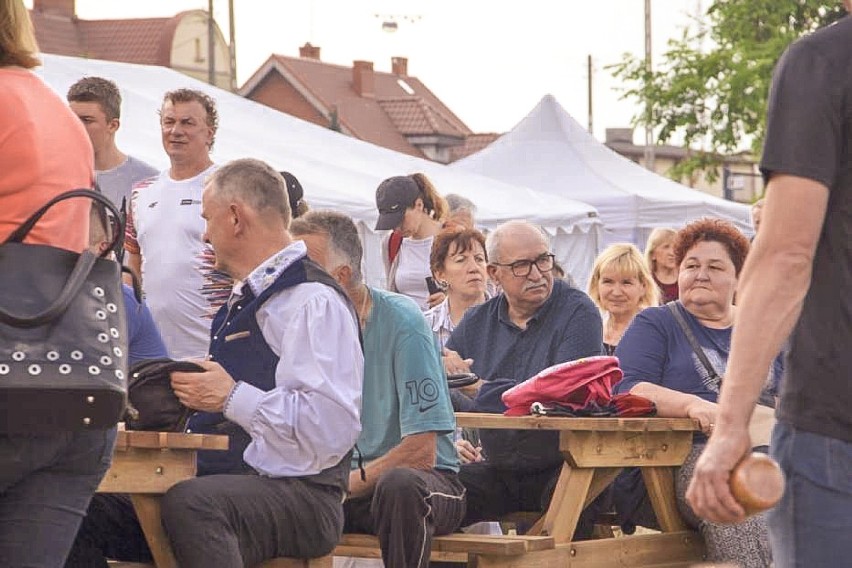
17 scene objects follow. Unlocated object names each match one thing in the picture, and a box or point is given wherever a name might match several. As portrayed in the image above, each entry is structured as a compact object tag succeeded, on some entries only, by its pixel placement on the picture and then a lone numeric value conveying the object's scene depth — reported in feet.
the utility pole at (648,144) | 245.17
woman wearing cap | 49.77
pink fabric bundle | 30.35
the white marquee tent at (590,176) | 103.03
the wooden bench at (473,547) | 29.32
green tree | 147.06
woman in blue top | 31.58
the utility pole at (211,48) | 213.27
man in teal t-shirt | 29.14
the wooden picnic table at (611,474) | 29.74
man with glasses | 33.20
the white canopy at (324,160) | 70.36
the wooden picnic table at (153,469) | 24.57
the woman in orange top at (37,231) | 17.11
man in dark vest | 24.96
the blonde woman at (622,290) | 44.35
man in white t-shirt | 37.79
